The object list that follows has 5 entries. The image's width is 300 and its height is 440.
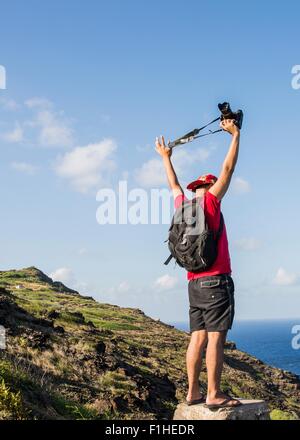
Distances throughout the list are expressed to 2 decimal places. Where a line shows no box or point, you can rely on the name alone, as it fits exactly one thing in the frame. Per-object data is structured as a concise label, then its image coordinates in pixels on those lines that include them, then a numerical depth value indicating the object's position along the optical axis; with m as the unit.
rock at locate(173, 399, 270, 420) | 6.80
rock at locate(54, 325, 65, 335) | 25.62
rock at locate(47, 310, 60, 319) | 34.06
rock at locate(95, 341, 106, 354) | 24.67
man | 6.82
